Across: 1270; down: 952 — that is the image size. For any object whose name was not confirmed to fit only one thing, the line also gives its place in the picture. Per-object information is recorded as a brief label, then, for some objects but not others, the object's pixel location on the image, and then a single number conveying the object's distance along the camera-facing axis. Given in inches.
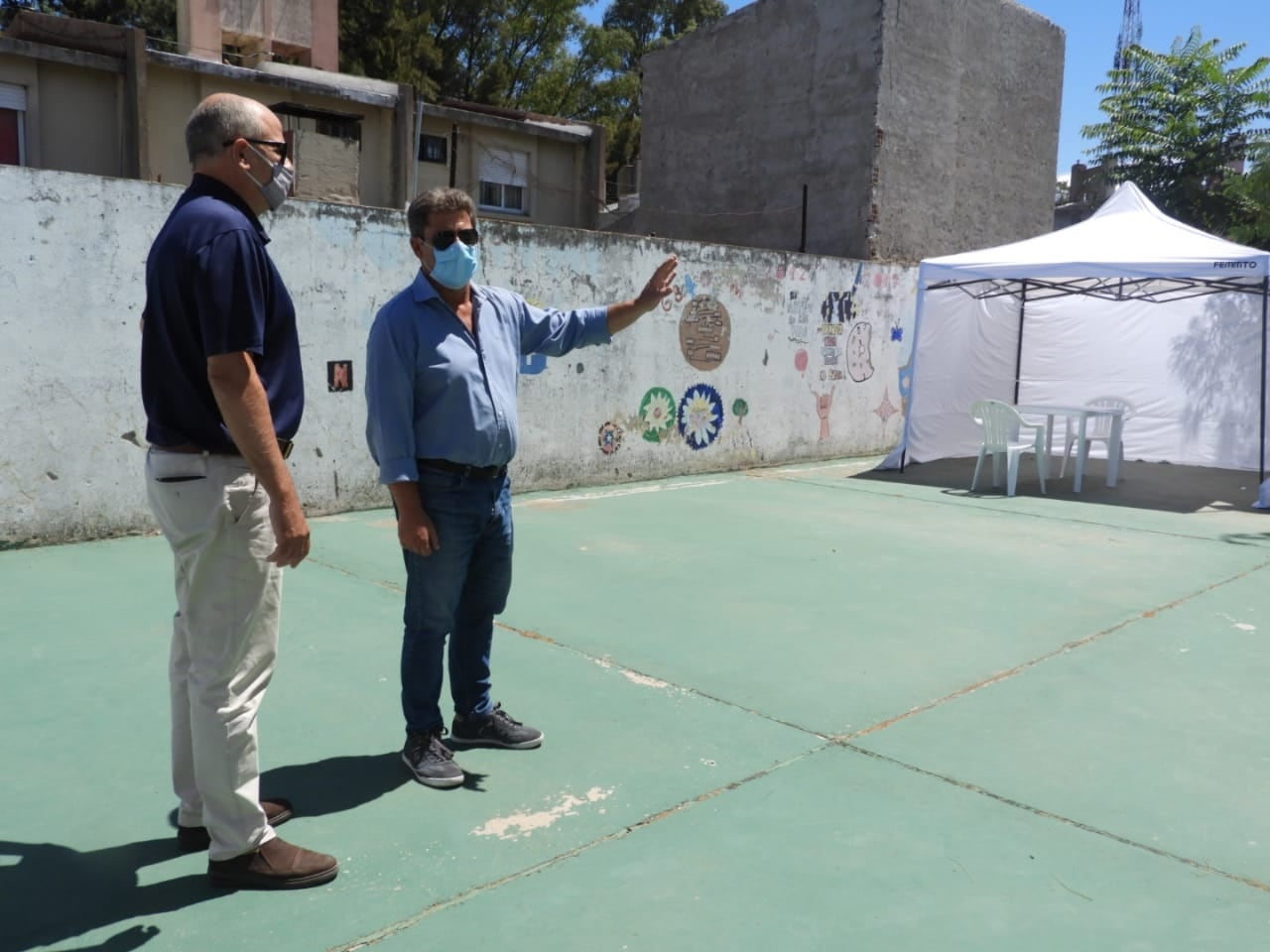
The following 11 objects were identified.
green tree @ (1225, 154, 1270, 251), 595.2
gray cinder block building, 562.9
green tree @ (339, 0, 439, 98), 994.7
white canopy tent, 414.6
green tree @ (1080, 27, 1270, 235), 749.9
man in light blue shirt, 117.5
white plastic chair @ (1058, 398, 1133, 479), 498.0
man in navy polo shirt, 91.0
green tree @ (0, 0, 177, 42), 938.7
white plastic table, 394.3
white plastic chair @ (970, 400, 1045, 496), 378.0
